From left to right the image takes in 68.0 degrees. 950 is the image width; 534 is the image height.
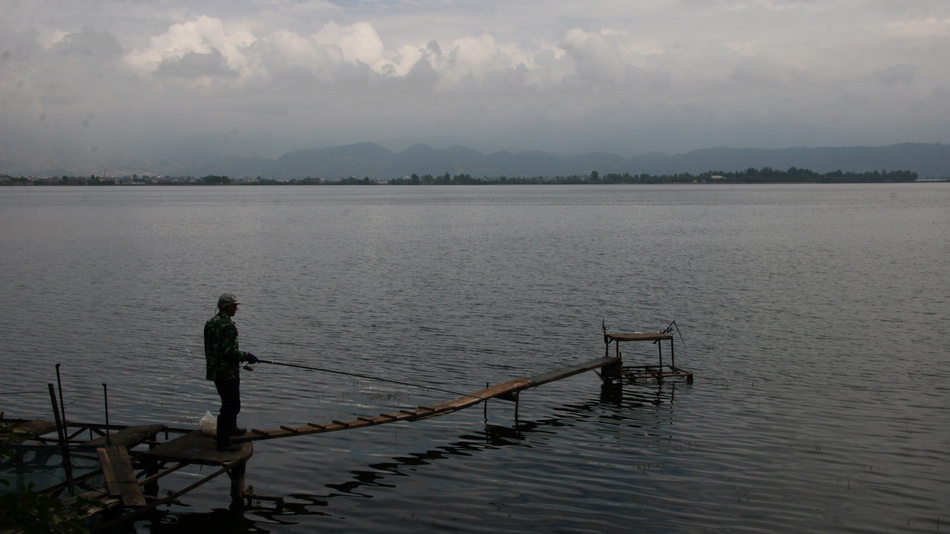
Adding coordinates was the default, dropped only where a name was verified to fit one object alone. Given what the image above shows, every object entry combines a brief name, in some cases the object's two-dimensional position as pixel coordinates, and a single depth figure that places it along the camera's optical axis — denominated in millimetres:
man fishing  11930
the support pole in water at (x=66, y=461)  10180
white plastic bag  12875
